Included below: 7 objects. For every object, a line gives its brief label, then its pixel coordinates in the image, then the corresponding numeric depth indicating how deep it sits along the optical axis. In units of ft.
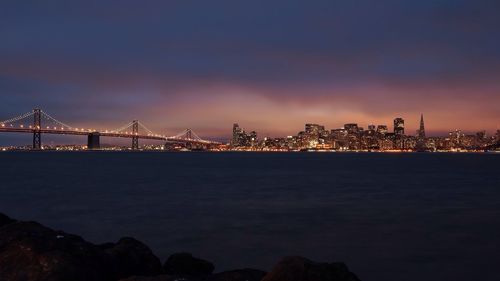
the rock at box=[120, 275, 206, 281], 22.42
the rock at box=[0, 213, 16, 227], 38.13
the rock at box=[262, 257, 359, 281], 21.08
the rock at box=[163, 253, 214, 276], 30.17
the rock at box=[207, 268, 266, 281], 24.16
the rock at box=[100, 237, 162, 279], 28.25
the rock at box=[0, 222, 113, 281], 23.25
